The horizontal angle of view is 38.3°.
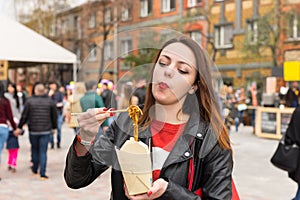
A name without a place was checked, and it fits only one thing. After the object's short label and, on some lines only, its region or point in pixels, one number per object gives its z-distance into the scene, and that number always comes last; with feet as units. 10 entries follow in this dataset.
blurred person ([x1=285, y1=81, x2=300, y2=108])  41.51
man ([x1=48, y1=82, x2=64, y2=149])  34.32
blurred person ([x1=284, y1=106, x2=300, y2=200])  16.51
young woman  5.01
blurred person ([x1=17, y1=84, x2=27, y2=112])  42.67
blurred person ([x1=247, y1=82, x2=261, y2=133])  47.24
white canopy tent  27.35
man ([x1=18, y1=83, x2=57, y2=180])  23.07
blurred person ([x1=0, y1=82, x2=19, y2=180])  22.93
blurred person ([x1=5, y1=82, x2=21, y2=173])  25.13
